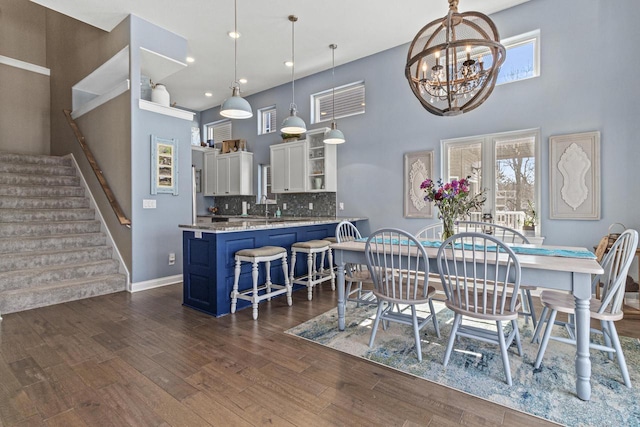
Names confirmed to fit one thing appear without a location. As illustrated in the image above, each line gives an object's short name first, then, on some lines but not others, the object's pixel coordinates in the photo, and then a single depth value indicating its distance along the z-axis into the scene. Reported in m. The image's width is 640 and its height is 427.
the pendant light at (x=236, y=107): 3.28
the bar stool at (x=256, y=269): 3.23
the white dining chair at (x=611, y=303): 1.92
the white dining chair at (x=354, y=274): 3.09
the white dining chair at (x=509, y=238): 2.73
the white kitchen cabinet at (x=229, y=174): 7.03
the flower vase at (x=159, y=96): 4.56
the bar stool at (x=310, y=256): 3.89
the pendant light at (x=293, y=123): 4.13
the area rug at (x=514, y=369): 1.78
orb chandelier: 2.10
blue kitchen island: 3.31
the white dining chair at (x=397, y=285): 2.35
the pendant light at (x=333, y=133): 4.79
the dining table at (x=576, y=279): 1.86
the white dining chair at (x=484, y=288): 1.98
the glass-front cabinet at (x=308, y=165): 5.76
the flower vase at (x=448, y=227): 2.66
